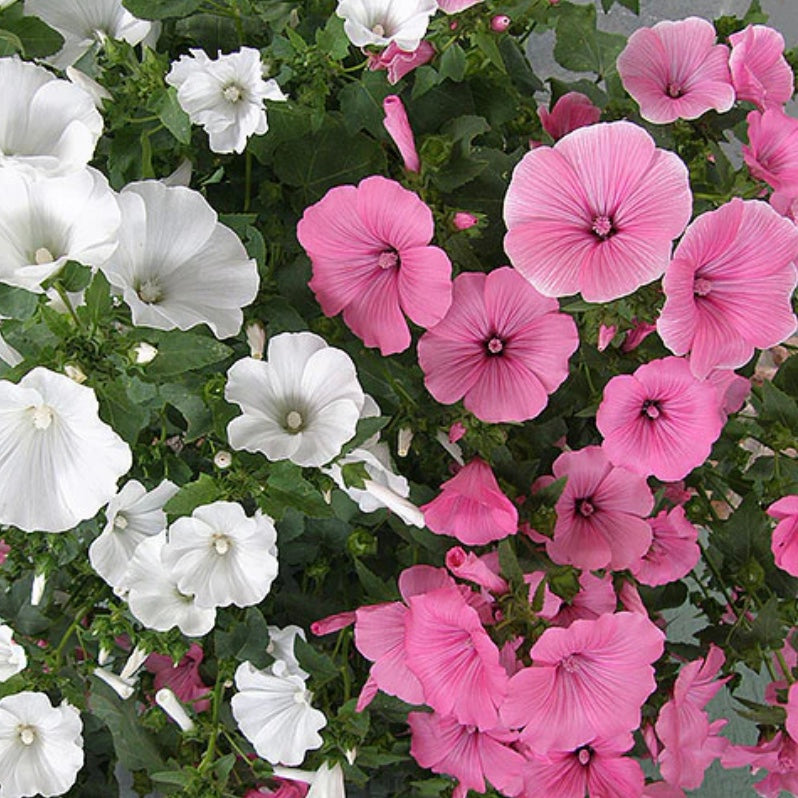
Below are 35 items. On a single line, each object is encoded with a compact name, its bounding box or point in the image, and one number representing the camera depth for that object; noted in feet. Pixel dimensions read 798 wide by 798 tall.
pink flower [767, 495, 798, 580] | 1.98
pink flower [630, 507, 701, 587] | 2.23
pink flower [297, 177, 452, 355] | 1.80
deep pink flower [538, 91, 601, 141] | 2.23
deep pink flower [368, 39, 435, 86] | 1.90
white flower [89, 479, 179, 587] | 1.87
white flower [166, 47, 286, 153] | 1.79
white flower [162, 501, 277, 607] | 1.79
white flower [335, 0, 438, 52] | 1.79
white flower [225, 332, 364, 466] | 1.69
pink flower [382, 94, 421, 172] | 1.80
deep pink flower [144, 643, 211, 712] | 2.38
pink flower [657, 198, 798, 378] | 1.72
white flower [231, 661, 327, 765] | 2.06
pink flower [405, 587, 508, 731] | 1.89
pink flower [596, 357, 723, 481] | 1.94
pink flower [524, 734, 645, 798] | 2.03
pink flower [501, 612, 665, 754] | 1.83
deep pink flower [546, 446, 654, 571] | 2.10
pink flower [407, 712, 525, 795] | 2.09
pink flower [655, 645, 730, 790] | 2.12
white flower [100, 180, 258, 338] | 1.63
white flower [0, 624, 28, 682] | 2.02
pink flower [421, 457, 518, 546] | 1.88
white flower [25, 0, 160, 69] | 2.02
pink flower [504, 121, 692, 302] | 1.70
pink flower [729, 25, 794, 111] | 2.08
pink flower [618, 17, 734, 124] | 2.11
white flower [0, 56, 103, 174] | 1.54
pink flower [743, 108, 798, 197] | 2.03
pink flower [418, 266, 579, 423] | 1.91
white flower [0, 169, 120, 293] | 1.45
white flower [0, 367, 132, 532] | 1.54
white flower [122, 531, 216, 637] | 1.91
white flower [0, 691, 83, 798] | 2.02
